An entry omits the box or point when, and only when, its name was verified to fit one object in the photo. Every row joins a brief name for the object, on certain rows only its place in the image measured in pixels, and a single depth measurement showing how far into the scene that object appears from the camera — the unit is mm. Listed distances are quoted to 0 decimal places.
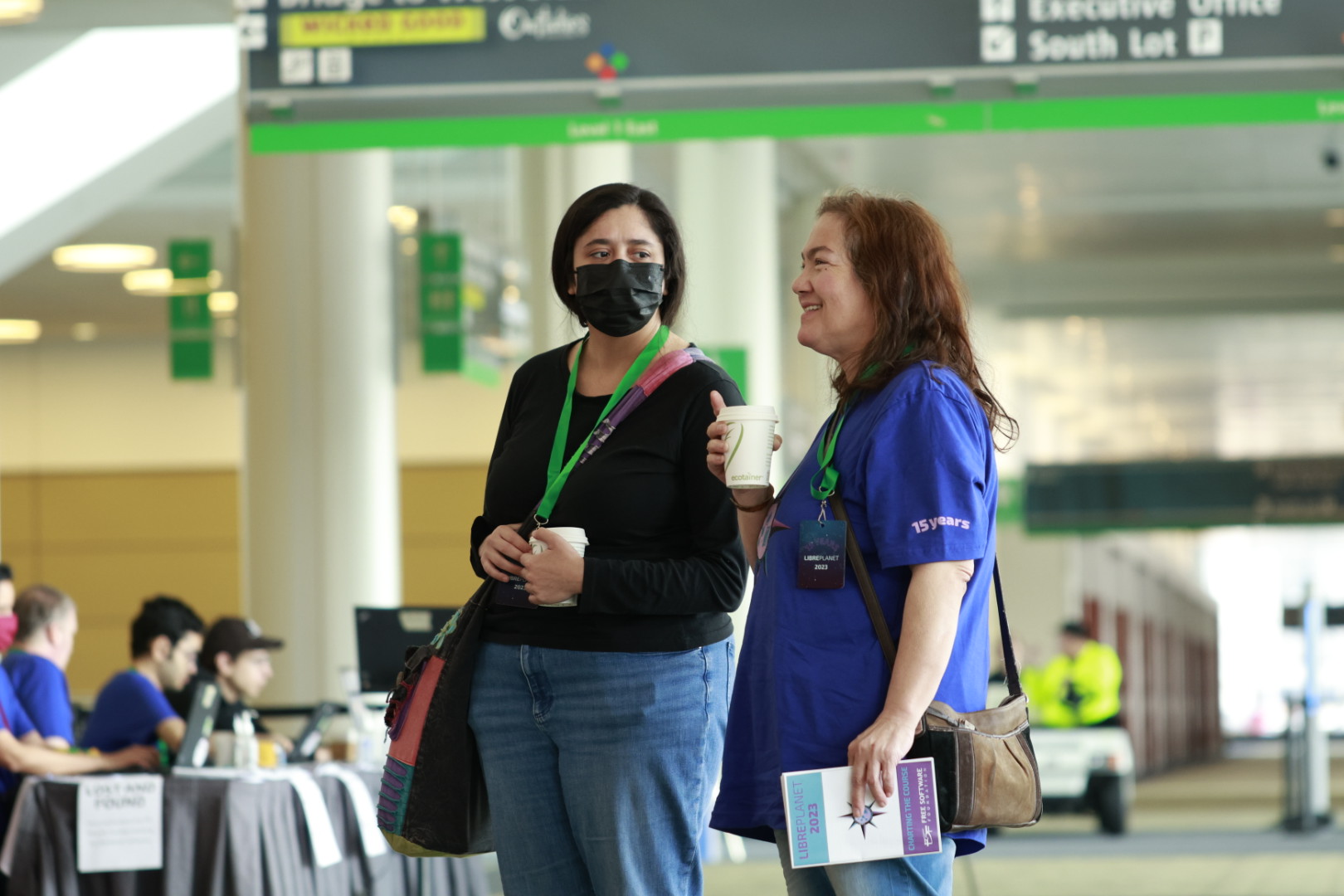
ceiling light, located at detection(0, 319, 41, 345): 31359
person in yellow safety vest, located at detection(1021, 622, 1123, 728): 24375
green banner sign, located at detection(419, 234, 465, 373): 18547
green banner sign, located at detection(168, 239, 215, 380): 21656
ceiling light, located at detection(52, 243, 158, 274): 26250
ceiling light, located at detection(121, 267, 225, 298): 27531
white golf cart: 22812
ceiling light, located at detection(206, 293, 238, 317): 27781
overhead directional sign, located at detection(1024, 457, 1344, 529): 34469
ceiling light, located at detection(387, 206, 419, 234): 22428
